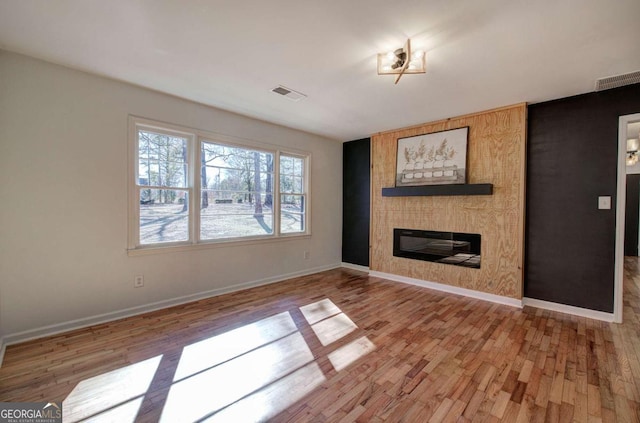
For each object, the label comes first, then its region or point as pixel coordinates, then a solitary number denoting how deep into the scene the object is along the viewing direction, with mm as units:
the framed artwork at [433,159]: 3893
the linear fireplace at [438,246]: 3855
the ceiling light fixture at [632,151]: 5298
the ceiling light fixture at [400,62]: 2226
